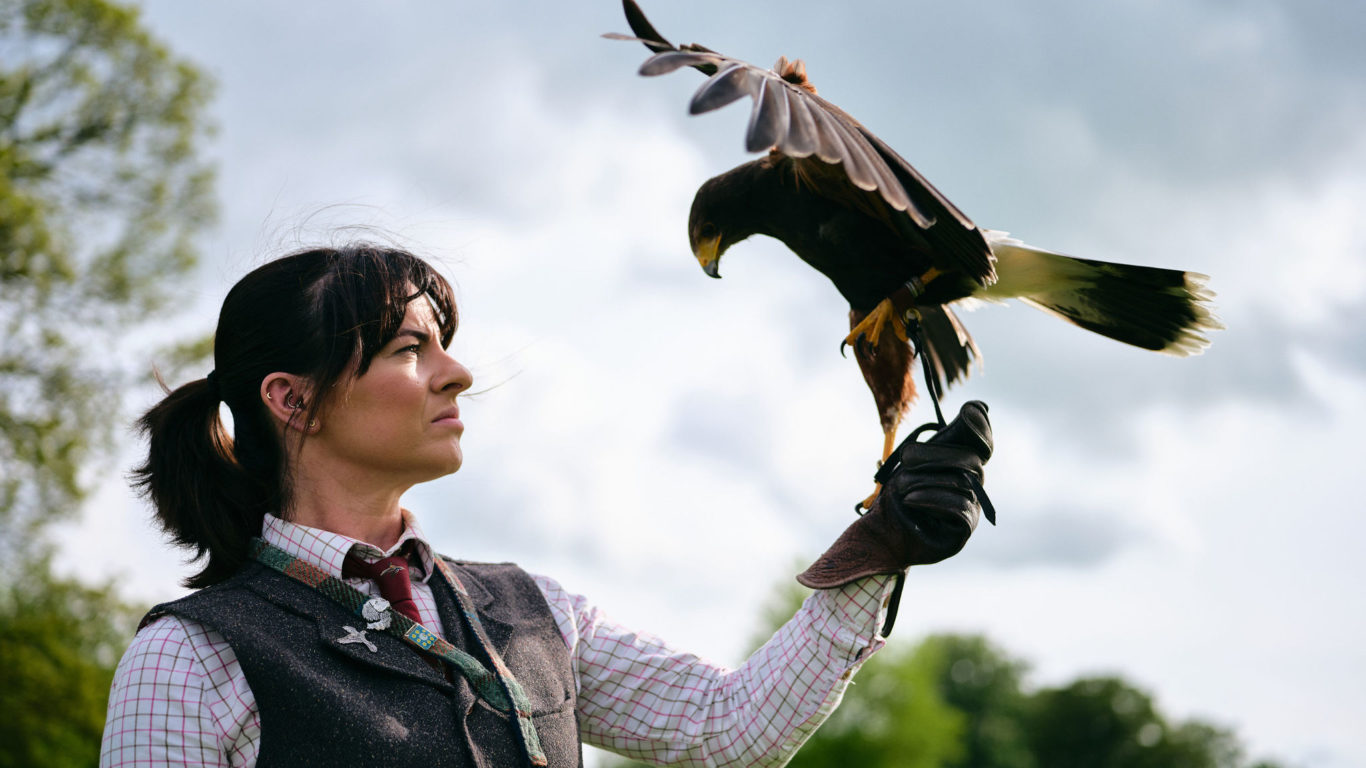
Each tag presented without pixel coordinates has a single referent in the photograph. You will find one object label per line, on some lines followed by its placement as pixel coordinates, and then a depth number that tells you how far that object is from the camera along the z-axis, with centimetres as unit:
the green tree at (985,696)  3316
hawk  162
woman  153
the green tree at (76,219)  998
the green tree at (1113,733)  3066
